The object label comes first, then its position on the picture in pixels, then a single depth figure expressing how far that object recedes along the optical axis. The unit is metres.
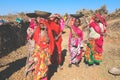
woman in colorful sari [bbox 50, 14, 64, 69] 3.14
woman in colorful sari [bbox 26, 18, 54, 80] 2.60
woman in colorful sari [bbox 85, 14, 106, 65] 3.45
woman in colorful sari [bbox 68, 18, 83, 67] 3.44
